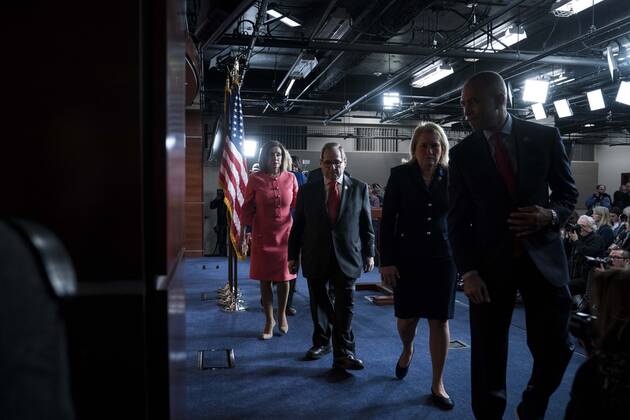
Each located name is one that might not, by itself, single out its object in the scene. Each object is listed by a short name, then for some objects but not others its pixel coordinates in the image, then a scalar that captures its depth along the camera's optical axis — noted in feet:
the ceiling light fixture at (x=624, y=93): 29.50
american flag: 17.87
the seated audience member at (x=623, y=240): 16.65
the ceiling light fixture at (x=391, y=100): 38.32
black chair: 1.49
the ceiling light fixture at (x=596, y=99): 34.73
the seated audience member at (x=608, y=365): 4.14
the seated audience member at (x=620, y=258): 15.28
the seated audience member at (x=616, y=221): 20.61
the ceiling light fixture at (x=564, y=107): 38.47
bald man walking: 6.49
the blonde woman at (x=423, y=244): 9.48
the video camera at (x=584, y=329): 4.70
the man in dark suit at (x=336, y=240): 11.44
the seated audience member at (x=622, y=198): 43.54
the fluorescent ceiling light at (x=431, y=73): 31.64
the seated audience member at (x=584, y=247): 18.44
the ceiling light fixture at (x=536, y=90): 33.17
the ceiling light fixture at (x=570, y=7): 20.64
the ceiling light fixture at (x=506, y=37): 24.17
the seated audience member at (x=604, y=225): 19.54
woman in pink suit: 13.93
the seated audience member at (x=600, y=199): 42.94
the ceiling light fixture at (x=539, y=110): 38.94
